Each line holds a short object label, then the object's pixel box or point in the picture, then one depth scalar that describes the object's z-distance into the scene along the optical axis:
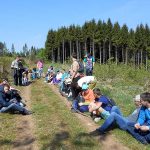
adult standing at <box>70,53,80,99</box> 6.59
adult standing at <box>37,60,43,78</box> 14.06
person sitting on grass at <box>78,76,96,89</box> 6.60
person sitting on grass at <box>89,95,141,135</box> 4.34
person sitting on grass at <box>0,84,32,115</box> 5.70
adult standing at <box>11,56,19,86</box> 10.85
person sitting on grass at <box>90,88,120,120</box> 5.01
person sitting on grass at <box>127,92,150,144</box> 3.94
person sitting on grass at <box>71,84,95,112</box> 5.88
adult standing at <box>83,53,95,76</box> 10.40
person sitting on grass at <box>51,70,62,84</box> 10.98
